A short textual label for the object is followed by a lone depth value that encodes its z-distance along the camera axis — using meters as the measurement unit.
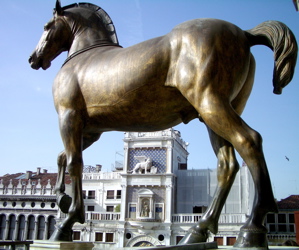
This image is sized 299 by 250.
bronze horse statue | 2.34
